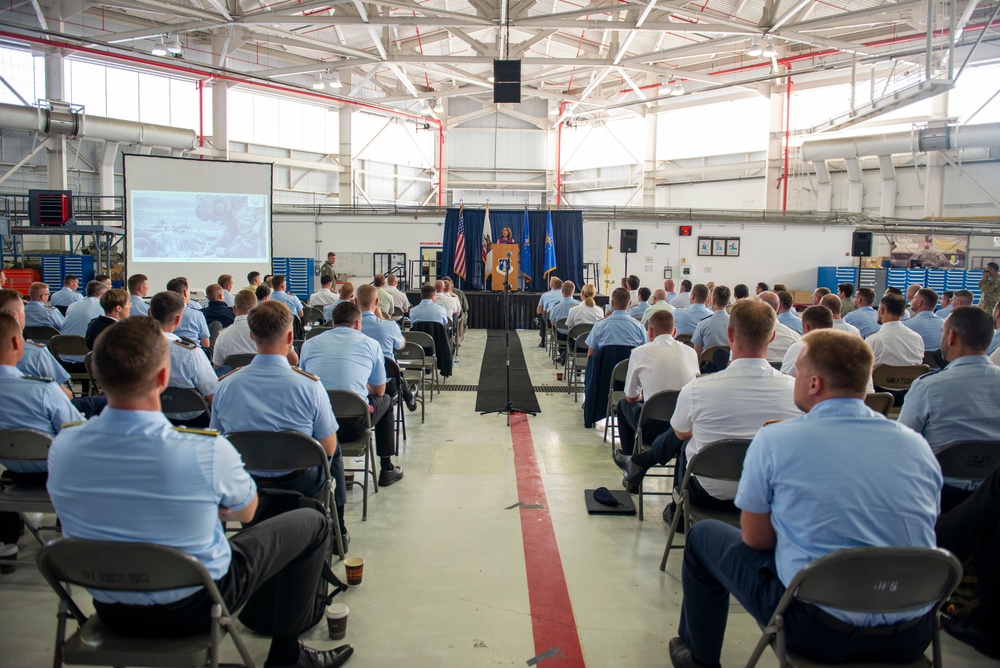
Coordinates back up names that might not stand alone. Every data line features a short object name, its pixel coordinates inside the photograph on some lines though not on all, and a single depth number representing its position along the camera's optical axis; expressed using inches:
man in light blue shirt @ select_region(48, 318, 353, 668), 68.6
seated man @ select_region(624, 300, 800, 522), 116.1
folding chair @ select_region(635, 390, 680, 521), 152.9
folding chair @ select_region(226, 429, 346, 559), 108.0
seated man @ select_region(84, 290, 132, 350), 196.4
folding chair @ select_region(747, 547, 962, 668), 67.6
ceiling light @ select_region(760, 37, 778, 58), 588.6
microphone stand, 261.4
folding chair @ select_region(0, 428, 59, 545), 108.7
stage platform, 605.6
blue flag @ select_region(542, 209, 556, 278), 621.5
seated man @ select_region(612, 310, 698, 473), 166.6
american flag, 595.5
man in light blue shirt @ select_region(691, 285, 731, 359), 253.3
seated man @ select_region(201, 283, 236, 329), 306.0
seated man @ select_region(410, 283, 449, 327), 305.9
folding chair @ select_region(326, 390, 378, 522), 146.2
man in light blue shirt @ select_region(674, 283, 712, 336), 300.4
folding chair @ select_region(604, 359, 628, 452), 205.2
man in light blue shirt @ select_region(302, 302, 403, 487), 155.9
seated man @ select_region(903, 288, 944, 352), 249.0
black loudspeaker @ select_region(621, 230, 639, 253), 642.8
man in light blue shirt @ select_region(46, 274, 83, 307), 358.9
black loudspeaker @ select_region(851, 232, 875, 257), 606.5
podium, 645.3
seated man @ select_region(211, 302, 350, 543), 113.7
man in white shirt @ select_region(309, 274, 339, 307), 385.7
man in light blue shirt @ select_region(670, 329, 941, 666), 70.7
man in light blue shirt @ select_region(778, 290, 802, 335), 257.0
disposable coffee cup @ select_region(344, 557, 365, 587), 121.3
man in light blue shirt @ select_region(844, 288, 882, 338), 280.2
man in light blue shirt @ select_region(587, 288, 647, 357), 223.5
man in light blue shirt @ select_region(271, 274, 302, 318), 338.3
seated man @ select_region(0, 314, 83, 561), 112.8
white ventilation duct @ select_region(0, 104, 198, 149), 609.3
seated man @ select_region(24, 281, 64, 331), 275.9
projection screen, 491.2
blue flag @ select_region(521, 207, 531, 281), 641.0
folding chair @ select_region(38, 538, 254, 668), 67.3
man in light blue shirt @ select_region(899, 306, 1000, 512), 114.0
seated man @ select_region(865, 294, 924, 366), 210.7
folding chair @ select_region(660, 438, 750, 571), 108.6
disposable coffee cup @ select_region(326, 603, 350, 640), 103.3
